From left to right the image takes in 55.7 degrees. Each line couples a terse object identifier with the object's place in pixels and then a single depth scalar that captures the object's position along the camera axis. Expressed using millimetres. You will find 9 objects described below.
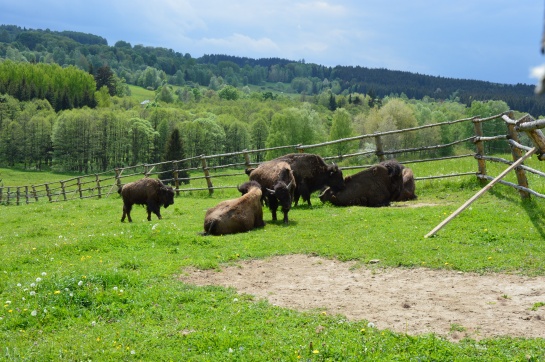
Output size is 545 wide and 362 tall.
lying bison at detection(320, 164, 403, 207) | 15922
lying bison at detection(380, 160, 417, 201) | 15938
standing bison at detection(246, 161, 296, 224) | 13570
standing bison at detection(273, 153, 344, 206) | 16125
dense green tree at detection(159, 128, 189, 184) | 68644
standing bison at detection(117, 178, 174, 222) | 16672
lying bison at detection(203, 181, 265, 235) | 12391
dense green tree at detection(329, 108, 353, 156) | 96062
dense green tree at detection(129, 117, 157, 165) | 101750
